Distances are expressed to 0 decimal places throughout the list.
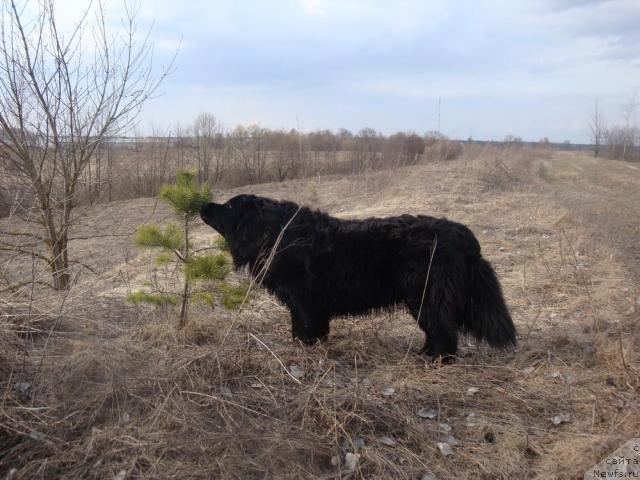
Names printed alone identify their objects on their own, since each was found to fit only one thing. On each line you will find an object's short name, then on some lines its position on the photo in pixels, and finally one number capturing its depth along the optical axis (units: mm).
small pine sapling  4617
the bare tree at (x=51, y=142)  5816
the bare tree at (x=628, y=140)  63844
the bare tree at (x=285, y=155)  27906
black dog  4320
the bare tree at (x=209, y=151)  24328
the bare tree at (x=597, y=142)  65750
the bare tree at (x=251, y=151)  26797
